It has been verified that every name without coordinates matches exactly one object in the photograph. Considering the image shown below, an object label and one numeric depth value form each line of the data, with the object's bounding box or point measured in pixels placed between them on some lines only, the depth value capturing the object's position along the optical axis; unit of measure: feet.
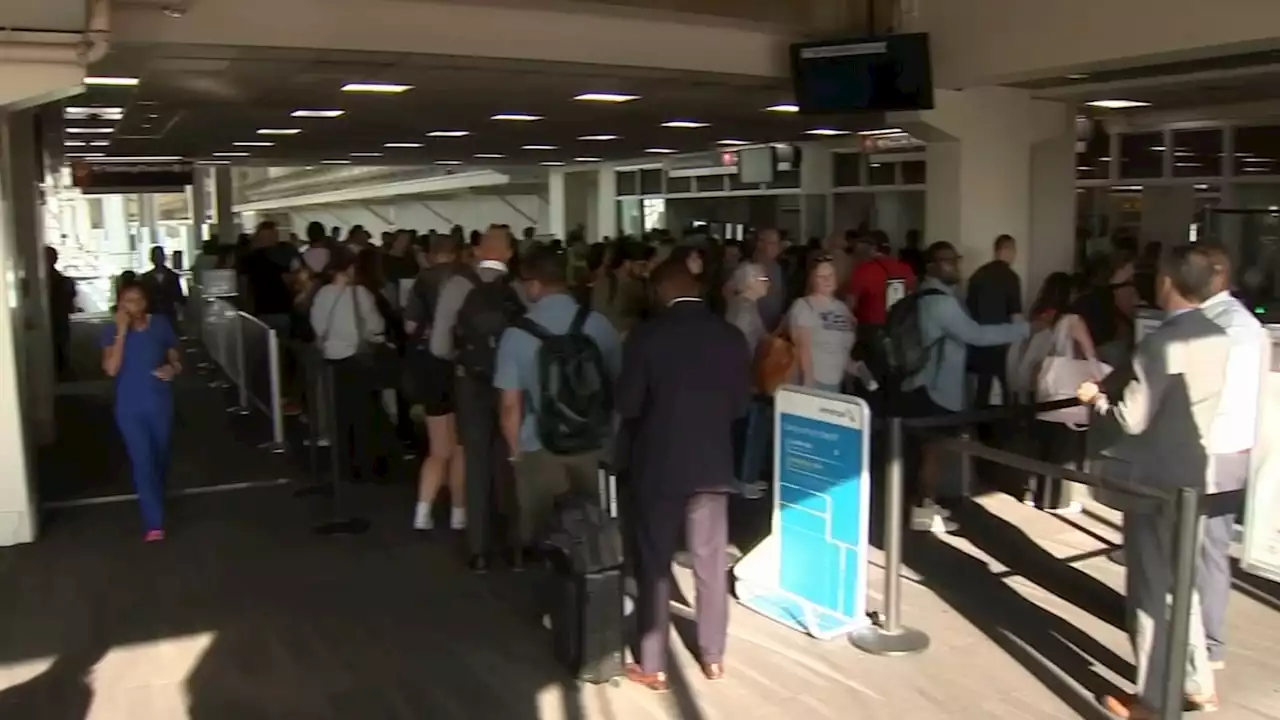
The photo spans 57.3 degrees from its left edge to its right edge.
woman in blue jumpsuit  21.83
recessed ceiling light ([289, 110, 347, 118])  40.47
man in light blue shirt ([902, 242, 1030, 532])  20.94
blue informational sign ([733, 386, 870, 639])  16.08
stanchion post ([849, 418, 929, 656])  16.08
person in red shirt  27.55
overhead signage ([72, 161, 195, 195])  71.26
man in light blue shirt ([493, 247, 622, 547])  16.37
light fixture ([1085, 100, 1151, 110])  39.09
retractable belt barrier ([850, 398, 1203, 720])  12.08
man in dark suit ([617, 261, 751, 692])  14.10
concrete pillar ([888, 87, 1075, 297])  31.99
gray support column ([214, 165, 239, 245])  87.92
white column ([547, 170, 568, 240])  92.22
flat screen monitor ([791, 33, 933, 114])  28.86
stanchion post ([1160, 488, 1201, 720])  11.98
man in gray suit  13.08
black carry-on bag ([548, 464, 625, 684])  15.08
